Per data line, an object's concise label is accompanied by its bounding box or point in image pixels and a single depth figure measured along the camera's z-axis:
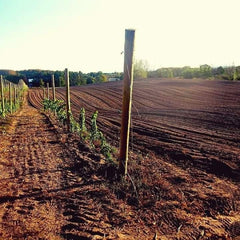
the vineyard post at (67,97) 9.27
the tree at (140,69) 53.67
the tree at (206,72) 42.99
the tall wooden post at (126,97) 4.13
